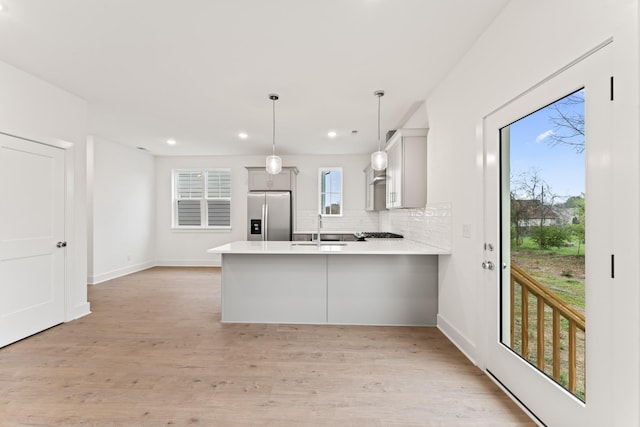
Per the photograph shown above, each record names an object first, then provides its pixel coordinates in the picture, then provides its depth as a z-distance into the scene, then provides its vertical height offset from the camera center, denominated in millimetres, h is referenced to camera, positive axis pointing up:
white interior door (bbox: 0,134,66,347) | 2895 -260
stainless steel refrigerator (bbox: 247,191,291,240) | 6266 -56
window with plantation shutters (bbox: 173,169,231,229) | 7168 +313
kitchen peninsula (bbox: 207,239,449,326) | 3402 -840
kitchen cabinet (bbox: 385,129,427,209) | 3758 +547
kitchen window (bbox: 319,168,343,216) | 7000 +464
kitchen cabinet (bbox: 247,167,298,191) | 6340 +667
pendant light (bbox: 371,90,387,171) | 3541 +617
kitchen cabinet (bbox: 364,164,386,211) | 5661 +408
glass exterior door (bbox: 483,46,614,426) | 1382 -176
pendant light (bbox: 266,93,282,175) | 3809 +601
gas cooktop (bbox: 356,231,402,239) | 5149 -406
